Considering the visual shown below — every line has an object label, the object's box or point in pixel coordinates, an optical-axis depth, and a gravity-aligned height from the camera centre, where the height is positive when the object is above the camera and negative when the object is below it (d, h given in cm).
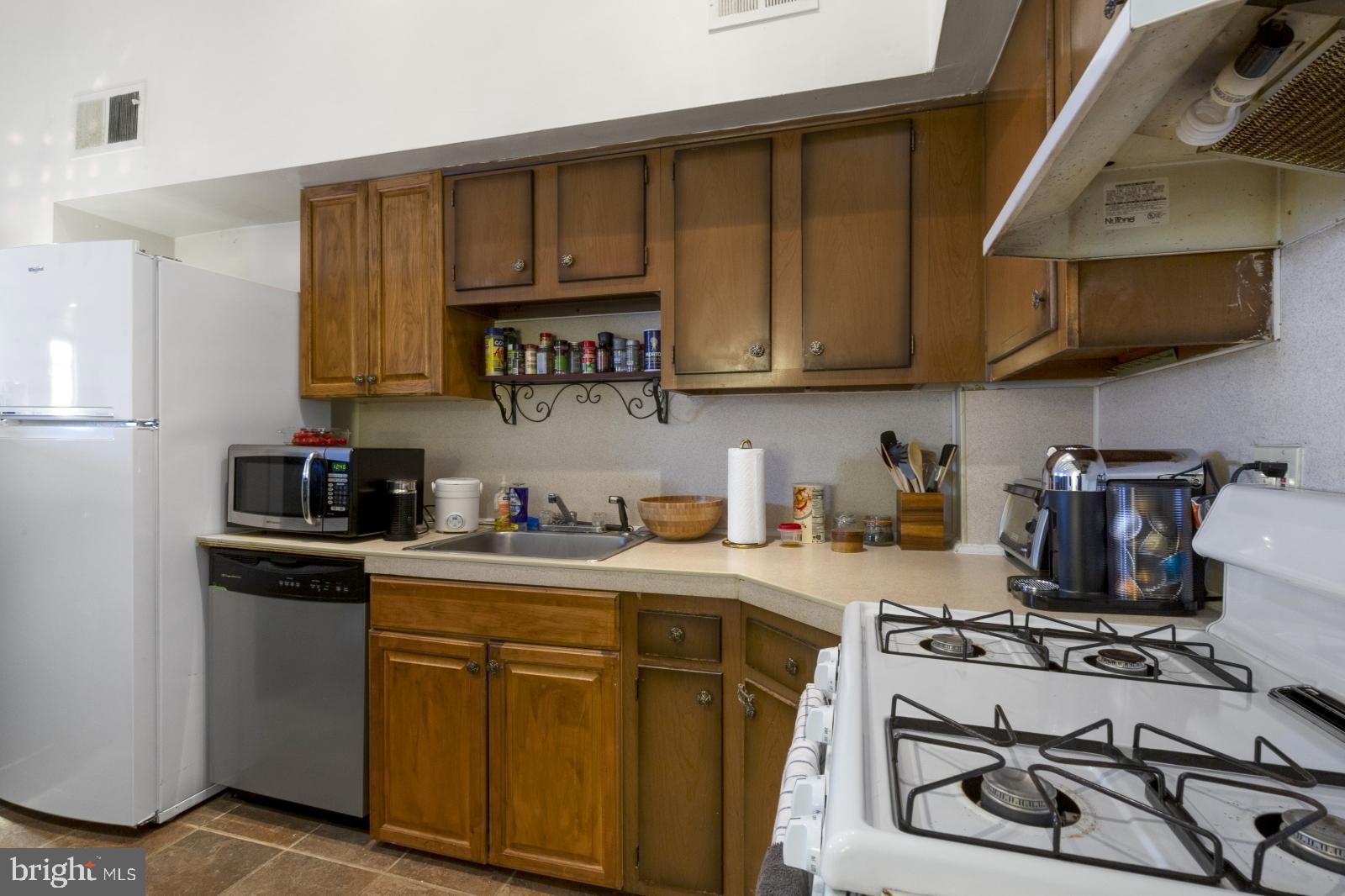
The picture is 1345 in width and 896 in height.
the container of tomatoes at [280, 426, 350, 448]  233 +5
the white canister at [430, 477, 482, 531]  234 -21
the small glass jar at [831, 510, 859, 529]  203 -23
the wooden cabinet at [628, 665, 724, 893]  164 -88
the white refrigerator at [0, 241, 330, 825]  198 -25
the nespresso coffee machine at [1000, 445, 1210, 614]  118 -16
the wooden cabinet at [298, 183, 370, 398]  238 +63
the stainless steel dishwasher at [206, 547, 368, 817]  194 -74
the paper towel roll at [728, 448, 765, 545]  198 -14
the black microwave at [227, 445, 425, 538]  211 -13
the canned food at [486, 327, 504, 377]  239 +37
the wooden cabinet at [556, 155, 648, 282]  206 +79
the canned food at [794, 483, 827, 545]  202 -19
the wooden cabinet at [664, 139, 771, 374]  195 +62
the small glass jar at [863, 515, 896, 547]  200 -26
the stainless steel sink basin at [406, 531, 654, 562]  221 -34
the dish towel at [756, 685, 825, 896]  66 -44
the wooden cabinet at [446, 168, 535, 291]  218 +79
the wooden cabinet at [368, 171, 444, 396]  227 +63
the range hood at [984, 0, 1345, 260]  56 +38
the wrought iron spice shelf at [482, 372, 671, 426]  230 +23
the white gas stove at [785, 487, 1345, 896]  44 -29
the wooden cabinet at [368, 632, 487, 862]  182 -88
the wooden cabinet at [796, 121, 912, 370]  184 +62
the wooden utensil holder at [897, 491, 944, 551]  192 -22
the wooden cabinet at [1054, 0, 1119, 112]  91 +67
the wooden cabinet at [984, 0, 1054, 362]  121 +68
